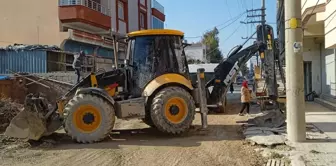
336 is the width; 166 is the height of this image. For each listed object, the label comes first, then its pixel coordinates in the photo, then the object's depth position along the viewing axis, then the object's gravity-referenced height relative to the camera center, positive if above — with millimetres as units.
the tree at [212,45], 78500 +7745
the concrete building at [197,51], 76938 +6152
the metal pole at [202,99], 11266 -451
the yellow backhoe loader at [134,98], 10211 -380
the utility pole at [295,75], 9453 +156
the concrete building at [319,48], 14764 +1618
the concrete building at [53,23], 25906 +4139
